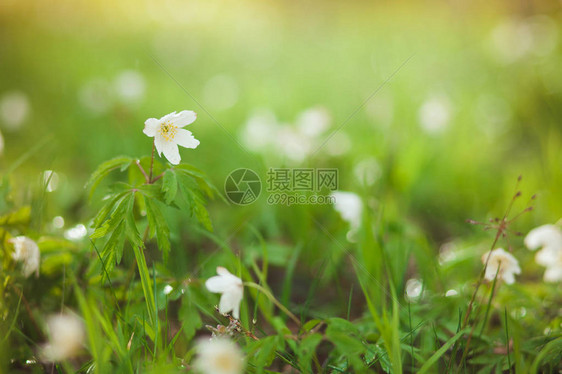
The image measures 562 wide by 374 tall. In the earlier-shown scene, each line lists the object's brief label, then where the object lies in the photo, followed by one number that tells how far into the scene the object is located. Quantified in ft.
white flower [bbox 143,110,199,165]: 2.28
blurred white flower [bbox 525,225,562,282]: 2.55
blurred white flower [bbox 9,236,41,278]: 2.38
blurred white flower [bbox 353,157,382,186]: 3.00
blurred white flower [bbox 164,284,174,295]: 2.37
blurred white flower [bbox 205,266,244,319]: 2.28
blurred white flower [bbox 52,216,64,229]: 2.64
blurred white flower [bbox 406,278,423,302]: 2.58
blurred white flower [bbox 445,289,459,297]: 2.50
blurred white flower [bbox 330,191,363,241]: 2.74
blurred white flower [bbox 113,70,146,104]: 3.66
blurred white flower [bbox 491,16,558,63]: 4.52
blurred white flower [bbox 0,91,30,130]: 3.57
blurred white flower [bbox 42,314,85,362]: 2.24
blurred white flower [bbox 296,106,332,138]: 3.15
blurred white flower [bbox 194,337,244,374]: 2.13
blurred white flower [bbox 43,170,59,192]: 2.61
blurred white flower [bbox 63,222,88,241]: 2.54
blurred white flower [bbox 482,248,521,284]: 2.38
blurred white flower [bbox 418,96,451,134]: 3.62
